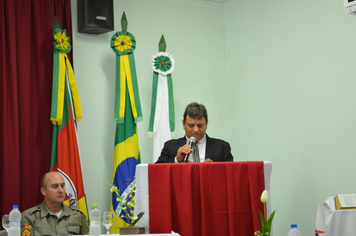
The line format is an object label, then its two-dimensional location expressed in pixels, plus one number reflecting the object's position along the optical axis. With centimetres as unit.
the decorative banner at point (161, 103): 486
